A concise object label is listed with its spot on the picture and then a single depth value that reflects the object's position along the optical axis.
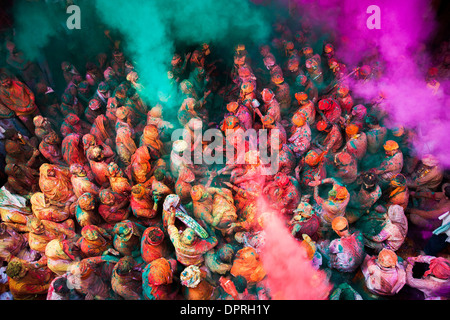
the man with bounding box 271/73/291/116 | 7.31
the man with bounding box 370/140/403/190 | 5.00
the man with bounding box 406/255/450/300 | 3.37
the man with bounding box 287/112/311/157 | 5.91
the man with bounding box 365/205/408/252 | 4.14
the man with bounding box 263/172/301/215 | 4.85
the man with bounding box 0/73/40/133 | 6.37
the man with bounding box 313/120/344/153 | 5.96
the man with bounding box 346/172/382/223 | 4.58
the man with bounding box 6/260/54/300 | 3.82
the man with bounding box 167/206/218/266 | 3.88
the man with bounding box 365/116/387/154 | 5.70
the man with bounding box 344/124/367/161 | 5.51
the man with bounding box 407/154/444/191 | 4.91
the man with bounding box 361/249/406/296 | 3.57
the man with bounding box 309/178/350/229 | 4.41
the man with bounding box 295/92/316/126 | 6.54
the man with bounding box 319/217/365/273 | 4.03
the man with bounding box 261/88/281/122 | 6.67
